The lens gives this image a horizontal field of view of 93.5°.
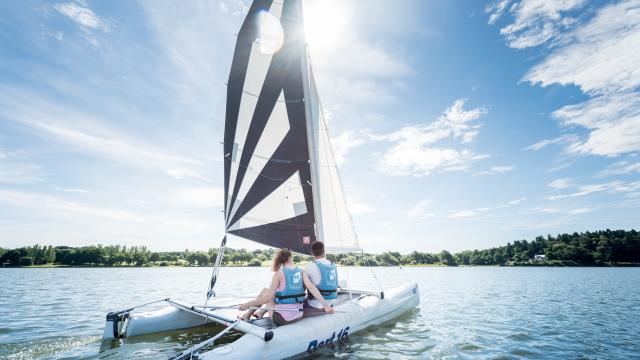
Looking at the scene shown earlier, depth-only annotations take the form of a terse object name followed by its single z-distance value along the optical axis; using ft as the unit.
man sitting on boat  21.62
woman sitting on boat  19.22
